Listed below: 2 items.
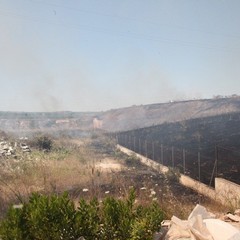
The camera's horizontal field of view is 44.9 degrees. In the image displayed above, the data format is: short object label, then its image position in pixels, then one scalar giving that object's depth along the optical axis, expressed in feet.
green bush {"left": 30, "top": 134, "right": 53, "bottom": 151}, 86.99
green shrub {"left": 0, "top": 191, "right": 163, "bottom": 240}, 14.51
